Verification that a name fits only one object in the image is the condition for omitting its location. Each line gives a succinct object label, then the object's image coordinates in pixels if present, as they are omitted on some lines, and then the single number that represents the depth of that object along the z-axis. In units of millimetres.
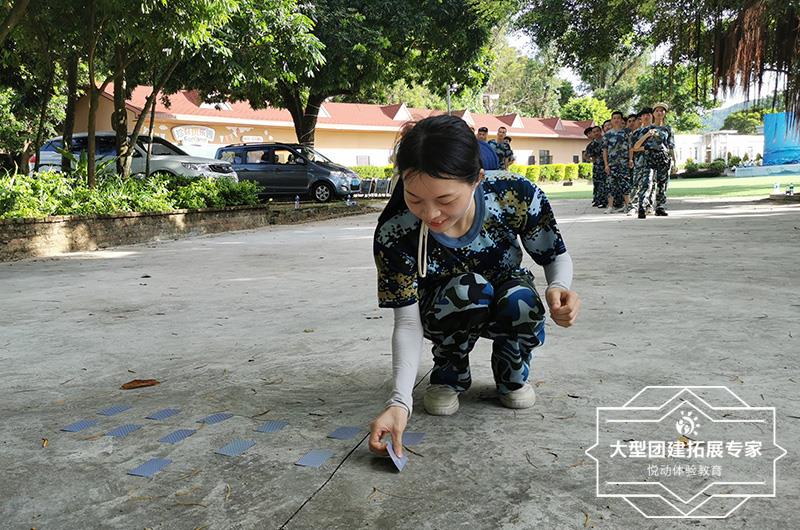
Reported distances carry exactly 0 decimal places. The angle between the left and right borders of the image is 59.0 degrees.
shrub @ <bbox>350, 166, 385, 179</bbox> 30875
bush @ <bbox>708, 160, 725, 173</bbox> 38125
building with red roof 28203
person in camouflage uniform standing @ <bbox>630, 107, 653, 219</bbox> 10633
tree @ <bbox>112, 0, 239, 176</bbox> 8367
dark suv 16969
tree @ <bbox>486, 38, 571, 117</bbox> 55406
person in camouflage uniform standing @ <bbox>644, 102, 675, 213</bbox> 10383
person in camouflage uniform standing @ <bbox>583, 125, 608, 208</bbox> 13422
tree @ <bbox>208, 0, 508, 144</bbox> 14867
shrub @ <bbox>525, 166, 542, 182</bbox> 37450
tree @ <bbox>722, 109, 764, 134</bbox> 69019
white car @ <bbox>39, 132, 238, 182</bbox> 13852
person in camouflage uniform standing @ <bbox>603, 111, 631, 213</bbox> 12086
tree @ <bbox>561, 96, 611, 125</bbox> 51188
